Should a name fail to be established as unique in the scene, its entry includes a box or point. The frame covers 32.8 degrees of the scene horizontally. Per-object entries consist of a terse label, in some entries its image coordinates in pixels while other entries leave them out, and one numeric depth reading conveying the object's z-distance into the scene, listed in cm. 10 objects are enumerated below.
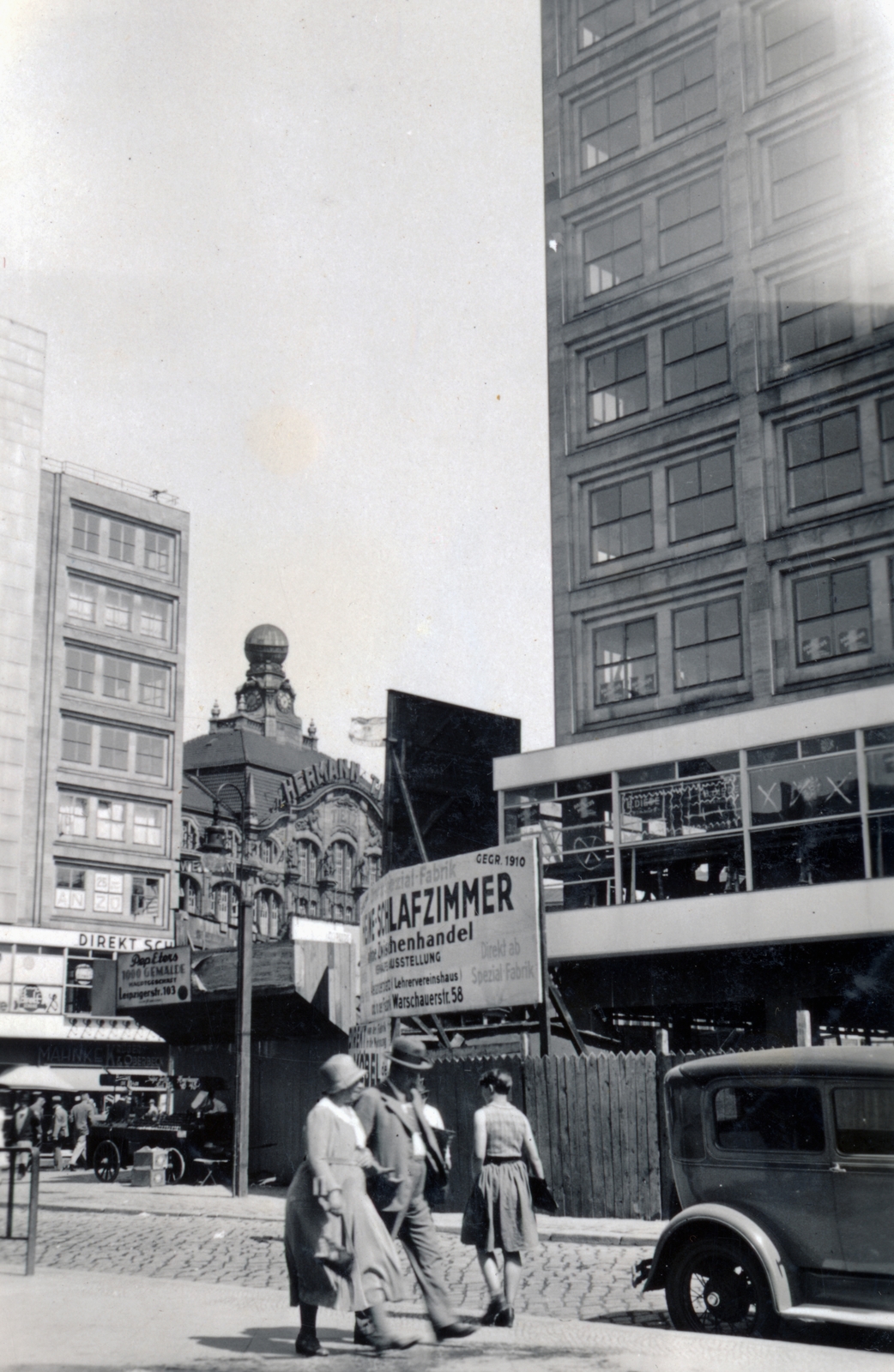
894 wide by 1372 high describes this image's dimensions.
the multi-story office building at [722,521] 2941
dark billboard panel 4047
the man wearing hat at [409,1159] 927
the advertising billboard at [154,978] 3142
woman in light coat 871
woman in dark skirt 1041
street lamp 2336
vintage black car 924
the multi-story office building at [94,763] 5750
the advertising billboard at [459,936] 2222
